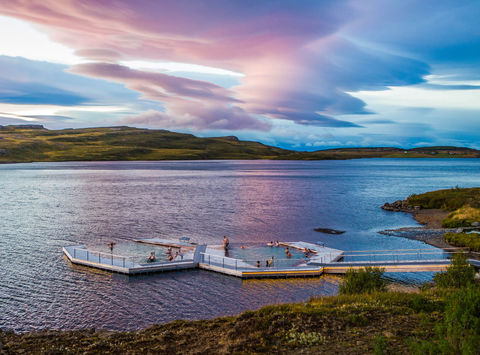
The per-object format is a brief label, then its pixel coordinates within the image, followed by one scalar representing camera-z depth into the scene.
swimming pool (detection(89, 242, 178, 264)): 40.12
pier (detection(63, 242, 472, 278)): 35.09
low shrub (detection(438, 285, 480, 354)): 10.70
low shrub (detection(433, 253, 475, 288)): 25.48
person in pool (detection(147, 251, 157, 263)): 38.78
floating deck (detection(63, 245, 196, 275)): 36.00
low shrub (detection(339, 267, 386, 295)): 24.80
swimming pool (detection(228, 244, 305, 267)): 38.56
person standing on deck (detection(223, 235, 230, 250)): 45.25
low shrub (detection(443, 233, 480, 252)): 42.75
